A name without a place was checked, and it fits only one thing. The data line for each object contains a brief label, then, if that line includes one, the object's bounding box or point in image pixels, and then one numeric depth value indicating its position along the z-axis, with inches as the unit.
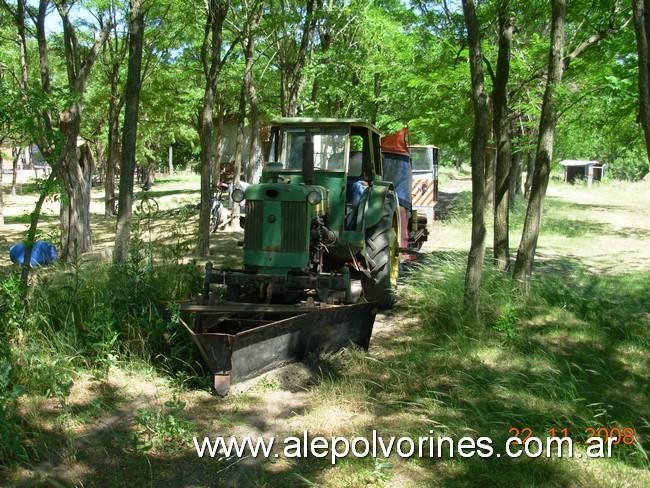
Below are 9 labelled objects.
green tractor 259.3
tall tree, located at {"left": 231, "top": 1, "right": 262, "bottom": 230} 560.7
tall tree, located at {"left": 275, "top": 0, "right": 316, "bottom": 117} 577.9
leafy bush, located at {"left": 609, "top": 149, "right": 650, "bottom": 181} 2746.1
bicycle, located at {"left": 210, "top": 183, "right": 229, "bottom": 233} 677.3
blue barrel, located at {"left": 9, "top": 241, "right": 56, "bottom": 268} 415.5
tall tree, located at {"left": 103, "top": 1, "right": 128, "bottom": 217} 722.8
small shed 2504.6
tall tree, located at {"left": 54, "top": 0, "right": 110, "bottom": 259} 422.0
